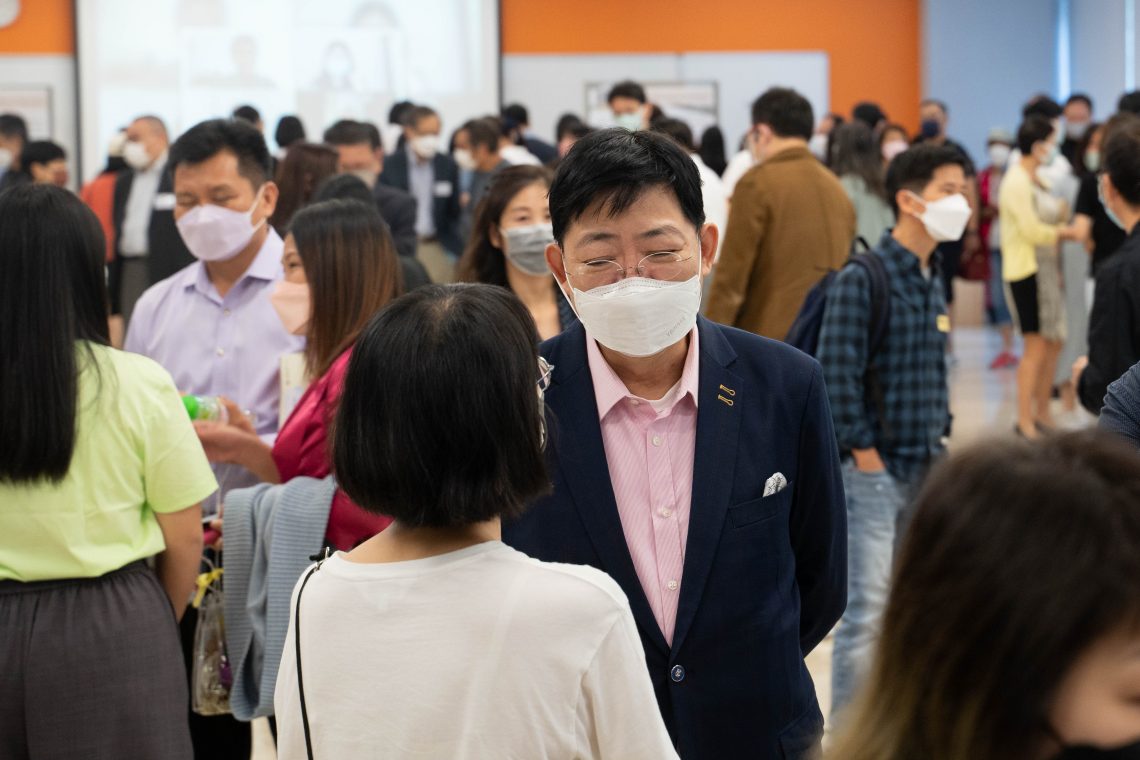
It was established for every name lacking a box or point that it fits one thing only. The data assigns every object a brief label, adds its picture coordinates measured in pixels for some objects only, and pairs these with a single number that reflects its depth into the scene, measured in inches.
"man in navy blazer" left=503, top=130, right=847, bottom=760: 80.0
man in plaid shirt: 150.9
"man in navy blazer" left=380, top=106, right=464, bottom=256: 328.8
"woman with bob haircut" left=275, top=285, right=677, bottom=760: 59.6
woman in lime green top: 94.5
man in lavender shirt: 135.8
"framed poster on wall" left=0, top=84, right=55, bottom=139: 566.6
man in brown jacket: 208.2
